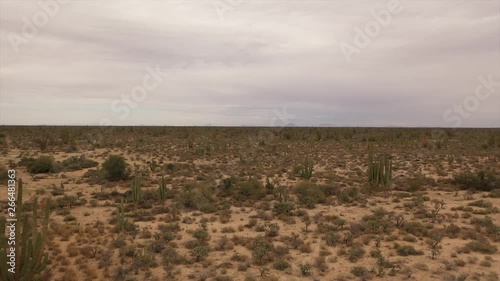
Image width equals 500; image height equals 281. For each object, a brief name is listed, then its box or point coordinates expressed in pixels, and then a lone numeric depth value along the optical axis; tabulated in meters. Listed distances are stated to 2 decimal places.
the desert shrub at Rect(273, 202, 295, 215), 14.19
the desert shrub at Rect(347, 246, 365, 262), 9.71
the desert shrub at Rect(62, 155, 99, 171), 24.48
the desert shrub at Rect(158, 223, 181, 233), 12.09
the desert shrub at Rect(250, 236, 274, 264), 9.75
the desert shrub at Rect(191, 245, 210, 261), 9.89
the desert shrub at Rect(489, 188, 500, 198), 16.25
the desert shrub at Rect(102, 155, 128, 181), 20.75
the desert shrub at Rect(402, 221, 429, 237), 11.55
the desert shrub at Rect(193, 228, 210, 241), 11.33
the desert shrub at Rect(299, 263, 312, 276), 8.95
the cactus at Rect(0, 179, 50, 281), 7.63
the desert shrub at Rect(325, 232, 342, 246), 10.85
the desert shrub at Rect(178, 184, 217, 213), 14.77
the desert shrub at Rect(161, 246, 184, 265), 9.61
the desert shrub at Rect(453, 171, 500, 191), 17.86
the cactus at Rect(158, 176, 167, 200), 16.02
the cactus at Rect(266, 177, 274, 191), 17.88
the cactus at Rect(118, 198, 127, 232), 12.09
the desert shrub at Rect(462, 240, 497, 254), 10.11
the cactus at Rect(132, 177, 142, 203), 15.59
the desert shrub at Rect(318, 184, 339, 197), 17.32
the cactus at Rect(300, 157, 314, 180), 20.30
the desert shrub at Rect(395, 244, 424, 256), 10.00
